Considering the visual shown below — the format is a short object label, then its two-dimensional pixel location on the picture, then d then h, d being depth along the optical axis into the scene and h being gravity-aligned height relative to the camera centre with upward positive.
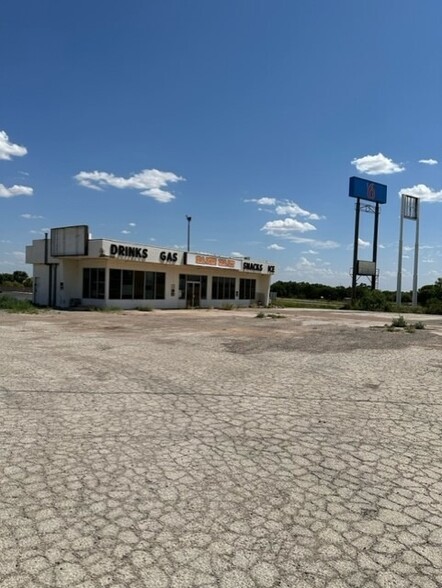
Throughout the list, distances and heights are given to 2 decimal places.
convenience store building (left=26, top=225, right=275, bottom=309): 29.14 +0.77
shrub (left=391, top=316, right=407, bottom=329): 21.49 -1.33
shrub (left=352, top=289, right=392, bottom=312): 42.47 -0.77
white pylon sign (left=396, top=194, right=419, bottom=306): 48.62 +7.45
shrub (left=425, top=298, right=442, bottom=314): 39.44 -0.94
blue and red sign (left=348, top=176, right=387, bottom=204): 48.75 +10.98
